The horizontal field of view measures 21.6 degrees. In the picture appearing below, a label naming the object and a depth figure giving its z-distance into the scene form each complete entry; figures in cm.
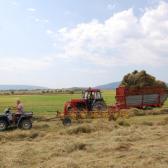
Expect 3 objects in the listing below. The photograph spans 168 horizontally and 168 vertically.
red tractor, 2841
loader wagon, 3422
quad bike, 2255
